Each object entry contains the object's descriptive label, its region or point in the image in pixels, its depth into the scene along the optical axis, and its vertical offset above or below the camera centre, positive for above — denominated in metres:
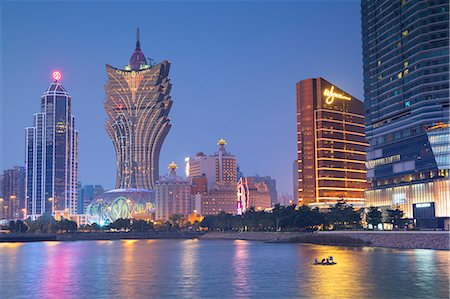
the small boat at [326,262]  114.06 -9.81
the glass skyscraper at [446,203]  198.25 +1.28
